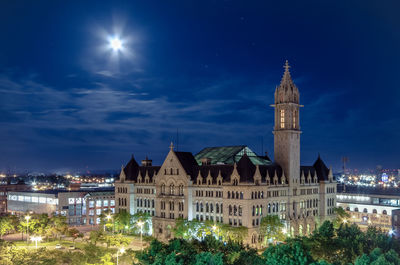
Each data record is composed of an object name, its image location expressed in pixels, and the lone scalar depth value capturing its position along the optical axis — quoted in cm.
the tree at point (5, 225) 12962
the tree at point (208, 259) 7019
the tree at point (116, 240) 10369
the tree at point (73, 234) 12898
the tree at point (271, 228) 11918
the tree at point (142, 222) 14232
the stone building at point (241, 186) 12400
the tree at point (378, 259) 6195
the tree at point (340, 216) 14646
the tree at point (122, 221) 14025
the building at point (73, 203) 17038
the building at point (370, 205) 16550
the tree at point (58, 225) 13012
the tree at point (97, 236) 10481
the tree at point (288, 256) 6981
